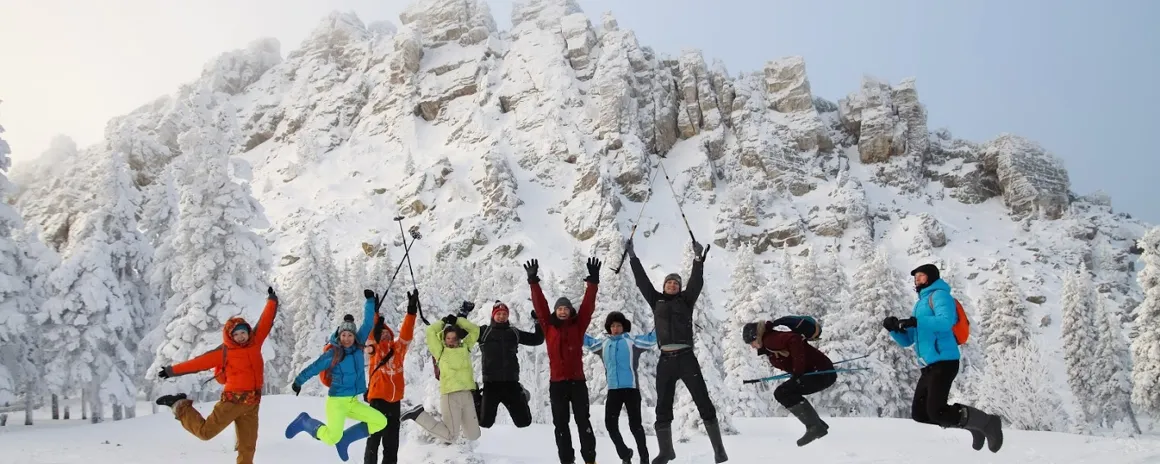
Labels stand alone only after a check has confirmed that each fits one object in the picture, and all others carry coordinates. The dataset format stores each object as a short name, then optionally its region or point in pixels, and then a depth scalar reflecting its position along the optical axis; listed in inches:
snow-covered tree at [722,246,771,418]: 1191.6
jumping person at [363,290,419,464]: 354.9
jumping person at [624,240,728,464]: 325.7
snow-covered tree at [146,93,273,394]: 845.8
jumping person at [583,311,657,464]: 343.6
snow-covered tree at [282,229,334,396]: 1520.7
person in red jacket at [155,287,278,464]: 303.6
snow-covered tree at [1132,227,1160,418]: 1095.6
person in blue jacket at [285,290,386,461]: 333.7
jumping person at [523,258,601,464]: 345.7
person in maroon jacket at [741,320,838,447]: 327.3
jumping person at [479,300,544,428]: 371.2
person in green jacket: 368.2
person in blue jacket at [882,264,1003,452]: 304.7
